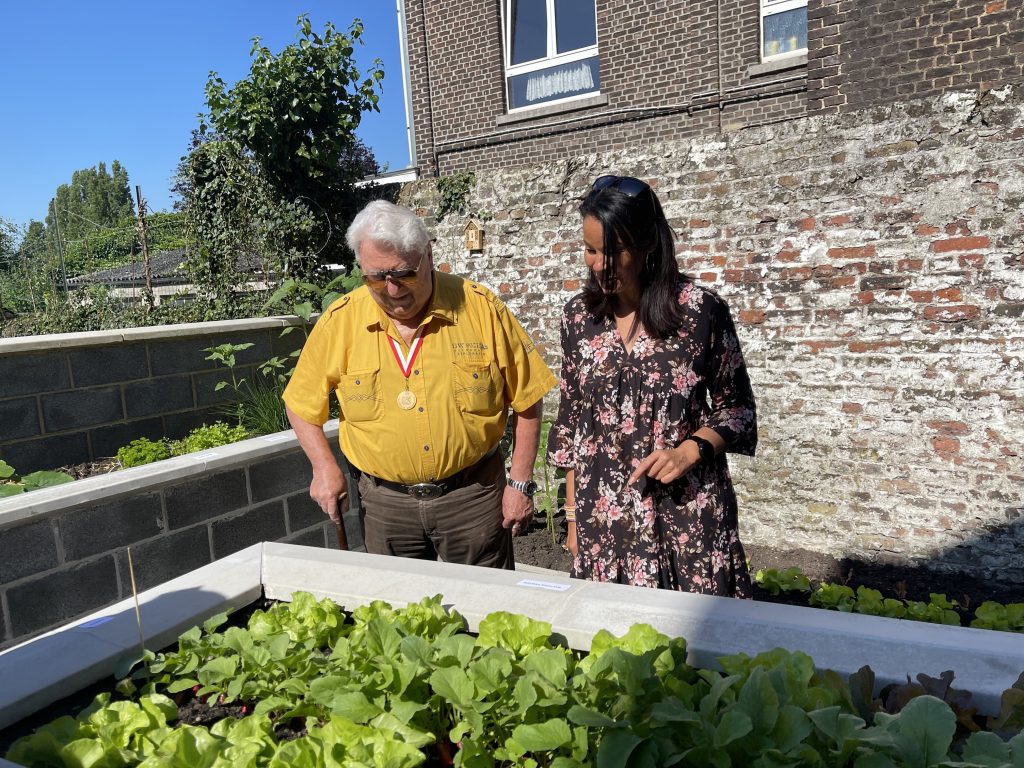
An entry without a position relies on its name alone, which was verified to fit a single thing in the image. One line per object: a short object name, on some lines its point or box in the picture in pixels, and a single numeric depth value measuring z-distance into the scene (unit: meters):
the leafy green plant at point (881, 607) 2.52
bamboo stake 1.79
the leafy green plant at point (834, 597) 2.79
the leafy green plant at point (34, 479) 3.87
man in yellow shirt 2.67
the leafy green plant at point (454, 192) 6.12
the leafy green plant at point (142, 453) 4.41
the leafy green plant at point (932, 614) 2.50
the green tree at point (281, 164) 7.43
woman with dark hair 2.29
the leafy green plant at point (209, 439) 4.71
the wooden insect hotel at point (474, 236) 6.05
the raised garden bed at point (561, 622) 1.42
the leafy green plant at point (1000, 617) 2.43
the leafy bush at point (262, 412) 5.19
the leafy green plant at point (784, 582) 3.17
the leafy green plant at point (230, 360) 5.13
